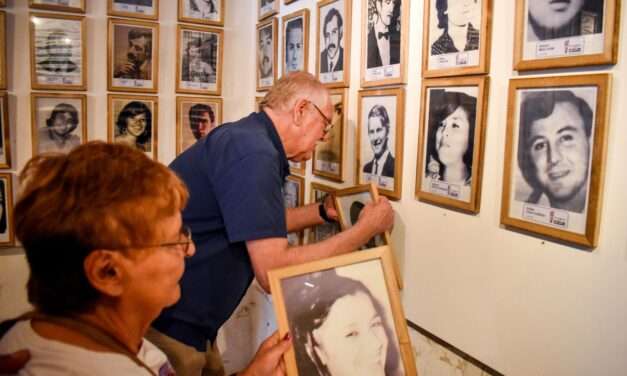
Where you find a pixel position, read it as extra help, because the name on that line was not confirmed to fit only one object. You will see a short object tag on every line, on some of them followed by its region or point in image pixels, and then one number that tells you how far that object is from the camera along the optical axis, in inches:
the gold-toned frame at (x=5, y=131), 86.7
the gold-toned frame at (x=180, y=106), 98.5
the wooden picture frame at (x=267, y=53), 90.8
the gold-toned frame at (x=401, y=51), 57.3
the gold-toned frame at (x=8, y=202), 88.9
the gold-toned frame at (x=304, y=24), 78.1
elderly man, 45.5
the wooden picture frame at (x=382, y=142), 59.1
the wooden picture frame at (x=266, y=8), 89.7
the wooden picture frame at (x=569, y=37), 36.7
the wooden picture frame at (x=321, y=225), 71.2
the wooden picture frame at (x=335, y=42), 67.7
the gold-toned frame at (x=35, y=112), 89.0
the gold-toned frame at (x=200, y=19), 96.1
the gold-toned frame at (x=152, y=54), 92.2
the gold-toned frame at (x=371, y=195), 57.7
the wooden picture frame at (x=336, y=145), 69.4
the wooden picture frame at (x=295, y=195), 82.7
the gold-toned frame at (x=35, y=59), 87.6
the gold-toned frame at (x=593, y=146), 37.7
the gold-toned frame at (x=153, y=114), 94.0
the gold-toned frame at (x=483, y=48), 46.8
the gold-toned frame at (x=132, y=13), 91.5
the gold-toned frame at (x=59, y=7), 87.1
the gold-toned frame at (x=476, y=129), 47.8
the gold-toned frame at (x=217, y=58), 96.7
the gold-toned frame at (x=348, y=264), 40.3
